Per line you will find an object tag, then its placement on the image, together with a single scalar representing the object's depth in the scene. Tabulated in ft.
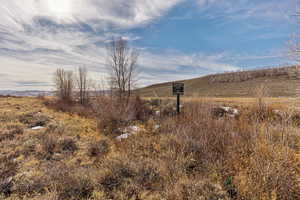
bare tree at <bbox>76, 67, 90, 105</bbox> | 56.08
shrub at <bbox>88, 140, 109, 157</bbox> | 12.18
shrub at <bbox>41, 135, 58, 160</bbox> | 11.74
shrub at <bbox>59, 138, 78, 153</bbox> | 13.14
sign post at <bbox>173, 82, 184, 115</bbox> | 21.89
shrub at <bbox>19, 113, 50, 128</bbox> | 22.34
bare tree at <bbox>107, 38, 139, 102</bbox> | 31.78
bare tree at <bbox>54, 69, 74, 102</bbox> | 61.11
